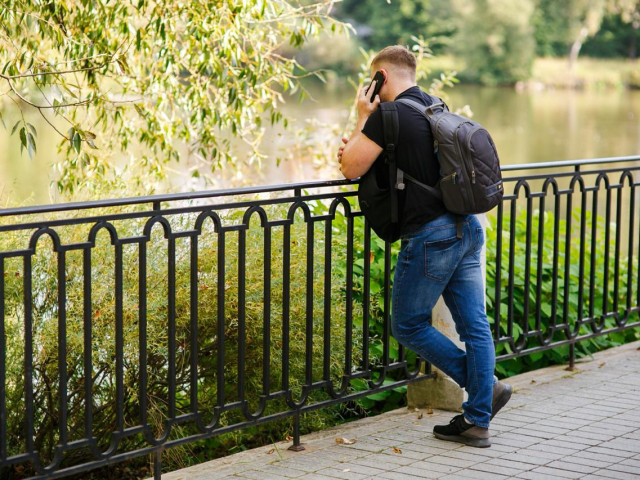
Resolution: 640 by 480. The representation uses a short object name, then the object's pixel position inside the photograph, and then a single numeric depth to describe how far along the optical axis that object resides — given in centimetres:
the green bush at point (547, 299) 575
